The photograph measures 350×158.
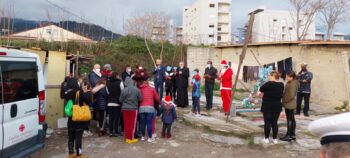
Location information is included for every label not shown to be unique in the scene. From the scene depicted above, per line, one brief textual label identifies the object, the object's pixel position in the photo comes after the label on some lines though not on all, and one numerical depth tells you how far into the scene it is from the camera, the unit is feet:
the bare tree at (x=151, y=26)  101.37
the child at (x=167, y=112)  26.53
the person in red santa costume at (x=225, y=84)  33.55
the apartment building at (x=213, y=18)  232.53
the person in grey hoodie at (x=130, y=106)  24.89
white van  15.96
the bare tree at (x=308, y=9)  103.91
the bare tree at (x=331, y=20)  105.70
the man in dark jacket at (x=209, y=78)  35.64
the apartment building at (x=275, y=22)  212.23
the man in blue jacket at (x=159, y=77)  38.55
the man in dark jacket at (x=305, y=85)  34.55
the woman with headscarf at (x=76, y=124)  21.11
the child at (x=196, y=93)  33.76
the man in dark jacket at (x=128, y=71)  32.35
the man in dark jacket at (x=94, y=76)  28.95
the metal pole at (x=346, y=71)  42.60
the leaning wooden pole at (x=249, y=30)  26.84
